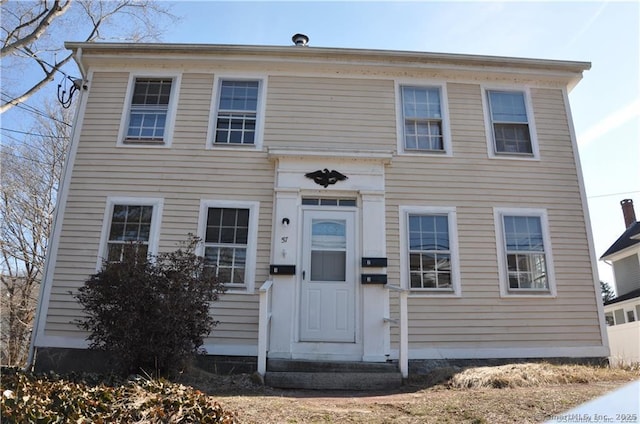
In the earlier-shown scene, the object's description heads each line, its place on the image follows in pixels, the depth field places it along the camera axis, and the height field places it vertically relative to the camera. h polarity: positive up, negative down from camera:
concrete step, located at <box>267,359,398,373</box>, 6.59 -0.40
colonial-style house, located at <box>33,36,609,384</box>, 7.50 +2.43
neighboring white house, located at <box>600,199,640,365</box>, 17.34 +2.89
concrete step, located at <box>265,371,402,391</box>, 6.07 -0.56
